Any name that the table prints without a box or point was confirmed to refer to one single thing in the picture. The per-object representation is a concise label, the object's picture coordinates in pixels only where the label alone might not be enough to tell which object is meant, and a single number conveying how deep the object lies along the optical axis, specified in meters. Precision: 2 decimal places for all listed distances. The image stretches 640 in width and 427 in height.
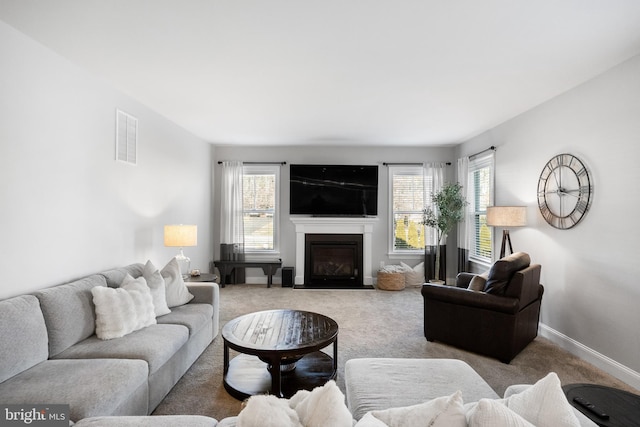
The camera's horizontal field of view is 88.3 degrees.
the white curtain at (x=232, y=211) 6.10
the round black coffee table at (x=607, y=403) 1.42
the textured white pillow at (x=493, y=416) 0.90
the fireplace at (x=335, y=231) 6.06
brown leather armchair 2.97
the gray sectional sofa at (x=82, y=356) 1.69
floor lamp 3.88
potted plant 5.51
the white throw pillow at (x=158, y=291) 2.86
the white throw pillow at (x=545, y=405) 0.99
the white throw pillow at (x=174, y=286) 3.14
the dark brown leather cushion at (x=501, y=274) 3.03
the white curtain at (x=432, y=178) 6.15
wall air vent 3.36
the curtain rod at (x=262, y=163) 6.16
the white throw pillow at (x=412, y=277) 6.00
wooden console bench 5.84
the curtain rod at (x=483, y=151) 4.73
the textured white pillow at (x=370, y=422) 1.00
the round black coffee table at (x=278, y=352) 2.28
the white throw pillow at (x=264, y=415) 0.92
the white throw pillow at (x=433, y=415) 0.97
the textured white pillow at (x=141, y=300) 2.54
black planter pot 6.04
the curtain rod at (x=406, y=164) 6.20
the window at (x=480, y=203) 4.96
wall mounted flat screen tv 6.07
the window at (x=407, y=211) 6.28
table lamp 3.89
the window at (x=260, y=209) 6.23
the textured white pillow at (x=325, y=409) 0.98
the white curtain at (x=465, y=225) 5.46
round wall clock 3.18
